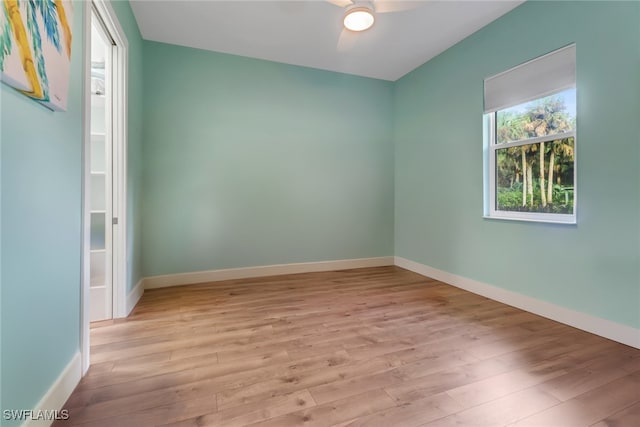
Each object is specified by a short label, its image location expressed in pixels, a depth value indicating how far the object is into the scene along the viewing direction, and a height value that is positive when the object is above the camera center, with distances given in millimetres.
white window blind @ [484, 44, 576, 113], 2154 +1239
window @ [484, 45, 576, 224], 2207 +709
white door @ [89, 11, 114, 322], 2168 +190
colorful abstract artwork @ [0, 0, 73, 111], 877 +627
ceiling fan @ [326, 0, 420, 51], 2131 +1686
